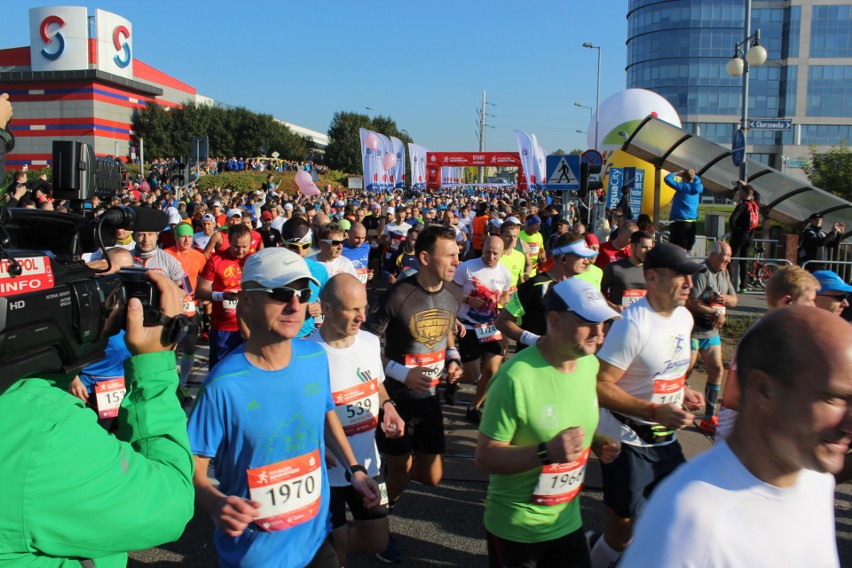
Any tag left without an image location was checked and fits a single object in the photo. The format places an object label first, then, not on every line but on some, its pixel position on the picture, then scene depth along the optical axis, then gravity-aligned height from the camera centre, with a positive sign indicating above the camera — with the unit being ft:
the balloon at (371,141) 92.30 +11.47
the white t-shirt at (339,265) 22.31 -1.45
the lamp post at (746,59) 49.55 +13.02
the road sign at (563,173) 41.98 +3.37
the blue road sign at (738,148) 40.65 +5.01
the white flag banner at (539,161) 109.63 +10.97
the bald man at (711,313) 21.24 -2.68
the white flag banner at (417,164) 120.78 +11.36
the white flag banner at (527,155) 104.70 +11.35
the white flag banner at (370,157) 92.27 +9.37
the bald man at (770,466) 4.94 -1.89
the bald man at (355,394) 11.86 -3.13
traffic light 43.50 +3.52
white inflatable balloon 82.99 +14.83
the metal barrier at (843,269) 41.84 -2.53
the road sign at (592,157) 44.09 +4.73
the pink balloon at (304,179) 78.18 +5.04
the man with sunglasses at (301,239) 20.33 -0.54
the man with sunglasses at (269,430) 8.33 -2.66
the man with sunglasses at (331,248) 22.18 -0.84
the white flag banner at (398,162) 106.08 +10.20
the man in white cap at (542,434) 9.35 -2.95
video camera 4.41 -0.55
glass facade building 221.87 +58.11
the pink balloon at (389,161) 99.84 +9.48
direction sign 45.82 +7.37
